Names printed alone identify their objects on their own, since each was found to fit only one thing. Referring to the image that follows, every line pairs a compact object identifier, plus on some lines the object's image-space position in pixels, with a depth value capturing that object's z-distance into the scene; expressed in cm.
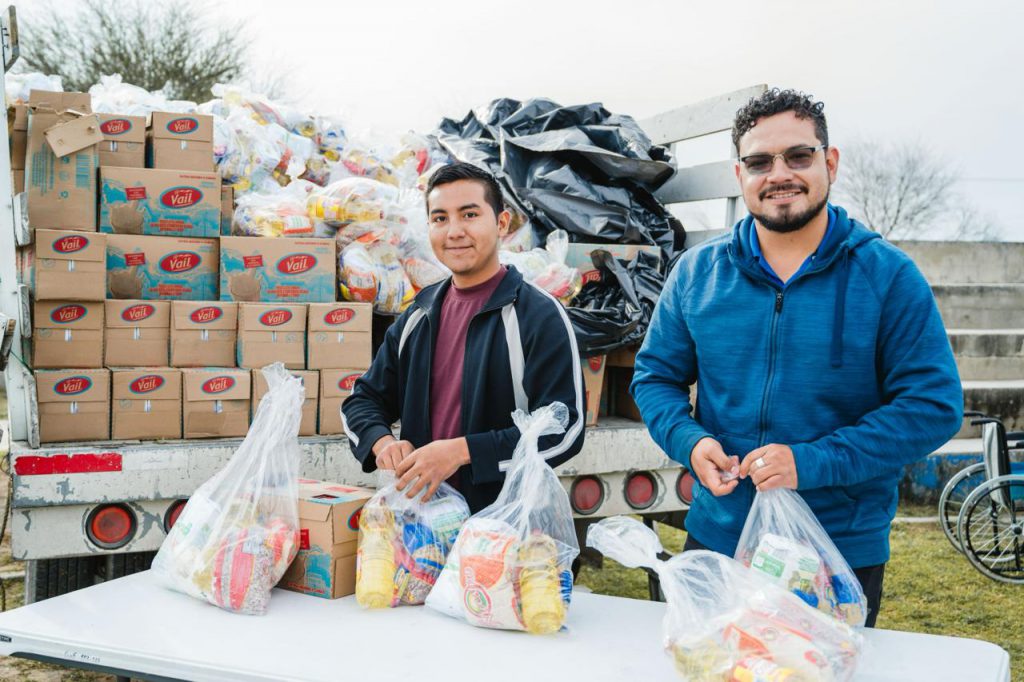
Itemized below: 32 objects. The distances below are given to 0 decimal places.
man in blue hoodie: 190
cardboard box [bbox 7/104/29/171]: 335
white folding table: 174
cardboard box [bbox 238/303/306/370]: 331
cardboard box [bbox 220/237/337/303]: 347
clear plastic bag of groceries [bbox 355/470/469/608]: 205
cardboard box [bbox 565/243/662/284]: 416
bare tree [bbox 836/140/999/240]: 2361
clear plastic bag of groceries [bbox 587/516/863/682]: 156
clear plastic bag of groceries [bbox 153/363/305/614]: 202
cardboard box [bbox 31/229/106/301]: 306
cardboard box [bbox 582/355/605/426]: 362
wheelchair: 566
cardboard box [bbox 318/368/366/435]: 335
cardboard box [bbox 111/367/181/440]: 309
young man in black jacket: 232
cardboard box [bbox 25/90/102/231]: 324
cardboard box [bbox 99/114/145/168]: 361
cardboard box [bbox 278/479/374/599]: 214
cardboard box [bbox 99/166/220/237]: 342
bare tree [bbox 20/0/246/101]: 1409
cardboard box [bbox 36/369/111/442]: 297
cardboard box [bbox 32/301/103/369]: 306
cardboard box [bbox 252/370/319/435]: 329
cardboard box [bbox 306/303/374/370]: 339
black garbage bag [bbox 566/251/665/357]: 358
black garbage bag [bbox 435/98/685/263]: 449
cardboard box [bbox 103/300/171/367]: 317
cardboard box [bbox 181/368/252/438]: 317
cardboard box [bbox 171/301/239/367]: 325
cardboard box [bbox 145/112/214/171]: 367
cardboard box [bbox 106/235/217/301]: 336
